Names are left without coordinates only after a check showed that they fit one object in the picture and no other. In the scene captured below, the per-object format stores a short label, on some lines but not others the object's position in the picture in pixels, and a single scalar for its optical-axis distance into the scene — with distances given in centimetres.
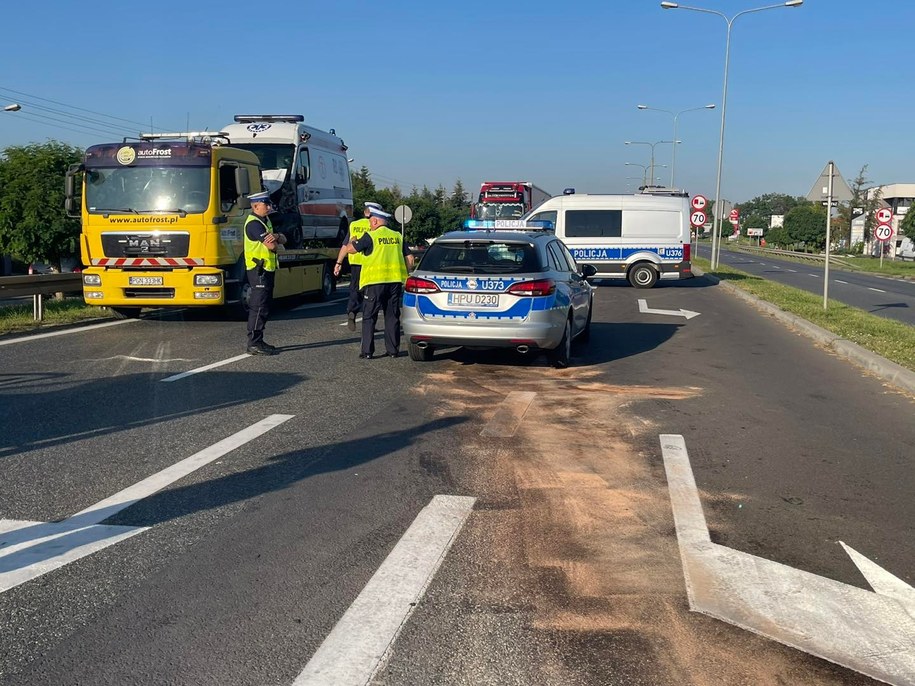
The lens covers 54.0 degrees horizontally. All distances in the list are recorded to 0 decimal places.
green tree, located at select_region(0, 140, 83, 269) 1928
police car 988
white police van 2527
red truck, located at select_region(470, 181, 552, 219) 3825
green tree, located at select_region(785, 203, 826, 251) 10656
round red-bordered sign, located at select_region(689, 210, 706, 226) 3547
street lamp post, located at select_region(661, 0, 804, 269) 3338
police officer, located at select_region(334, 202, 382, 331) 1285
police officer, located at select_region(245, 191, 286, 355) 1101
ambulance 1761
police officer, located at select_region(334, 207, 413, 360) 1088
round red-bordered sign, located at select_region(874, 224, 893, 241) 4527
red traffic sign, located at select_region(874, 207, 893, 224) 4528
